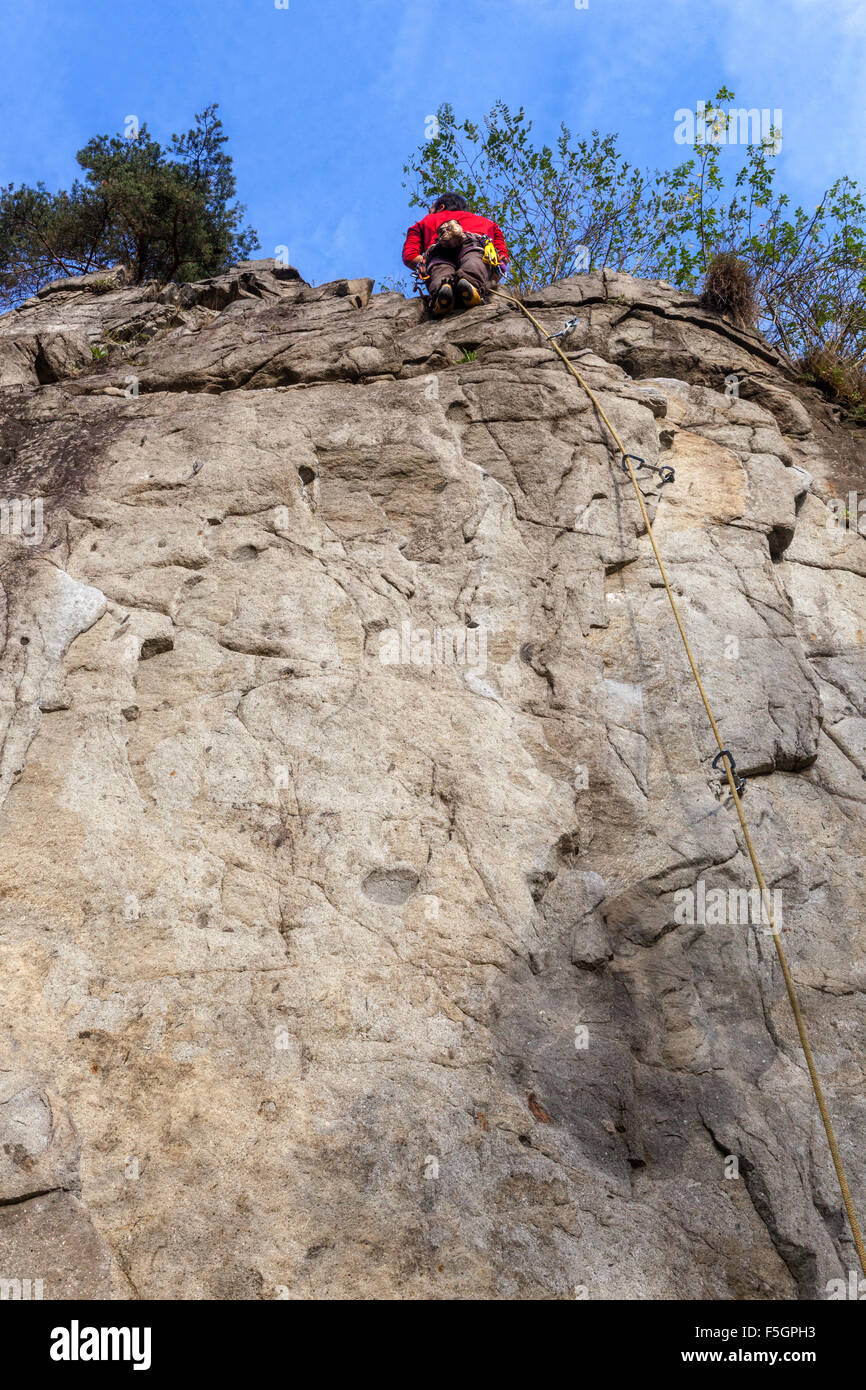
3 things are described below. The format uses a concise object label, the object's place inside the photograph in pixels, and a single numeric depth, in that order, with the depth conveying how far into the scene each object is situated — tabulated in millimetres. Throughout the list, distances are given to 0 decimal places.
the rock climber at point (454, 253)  8086
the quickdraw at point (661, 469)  6820
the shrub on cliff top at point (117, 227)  14141
